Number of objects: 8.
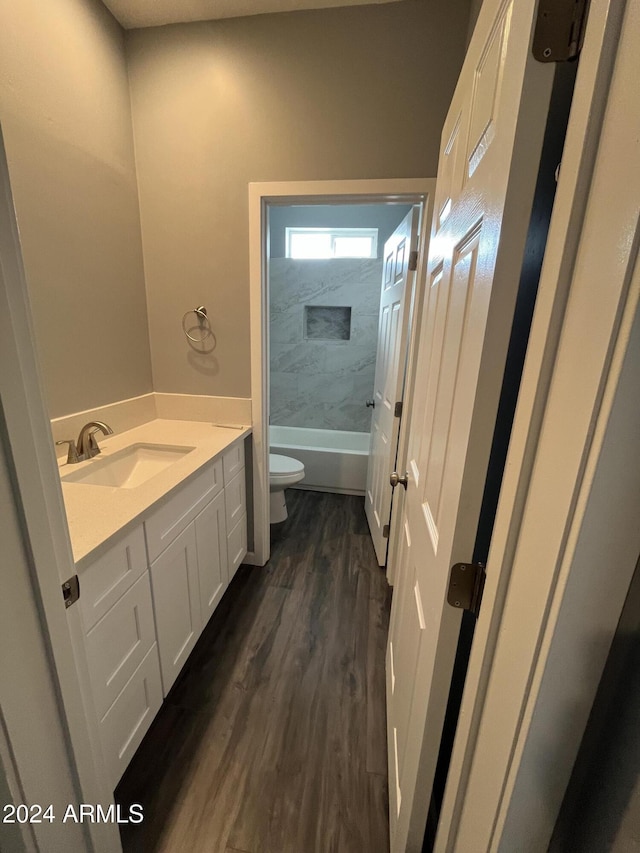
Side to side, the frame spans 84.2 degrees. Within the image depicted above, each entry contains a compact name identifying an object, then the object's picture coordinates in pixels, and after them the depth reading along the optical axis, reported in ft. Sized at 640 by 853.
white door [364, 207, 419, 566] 6.02
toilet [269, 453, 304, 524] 8.23
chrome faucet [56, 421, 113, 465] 4.74
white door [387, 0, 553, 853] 1.51
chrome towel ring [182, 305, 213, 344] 6.23
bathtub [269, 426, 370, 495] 10.12
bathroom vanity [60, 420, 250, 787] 3.11
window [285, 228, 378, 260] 11.45
